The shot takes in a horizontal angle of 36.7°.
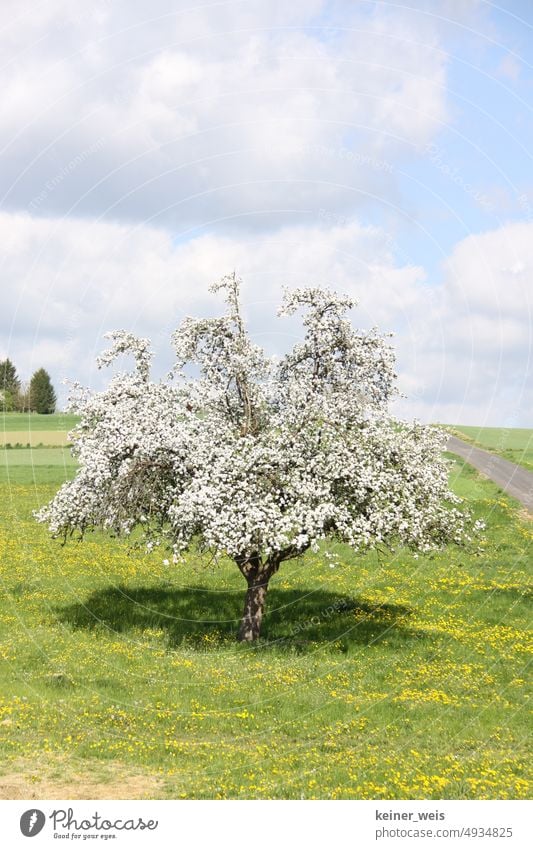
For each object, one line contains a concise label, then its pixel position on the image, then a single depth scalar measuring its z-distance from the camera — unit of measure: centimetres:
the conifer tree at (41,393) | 17512
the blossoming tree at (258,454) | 2814
